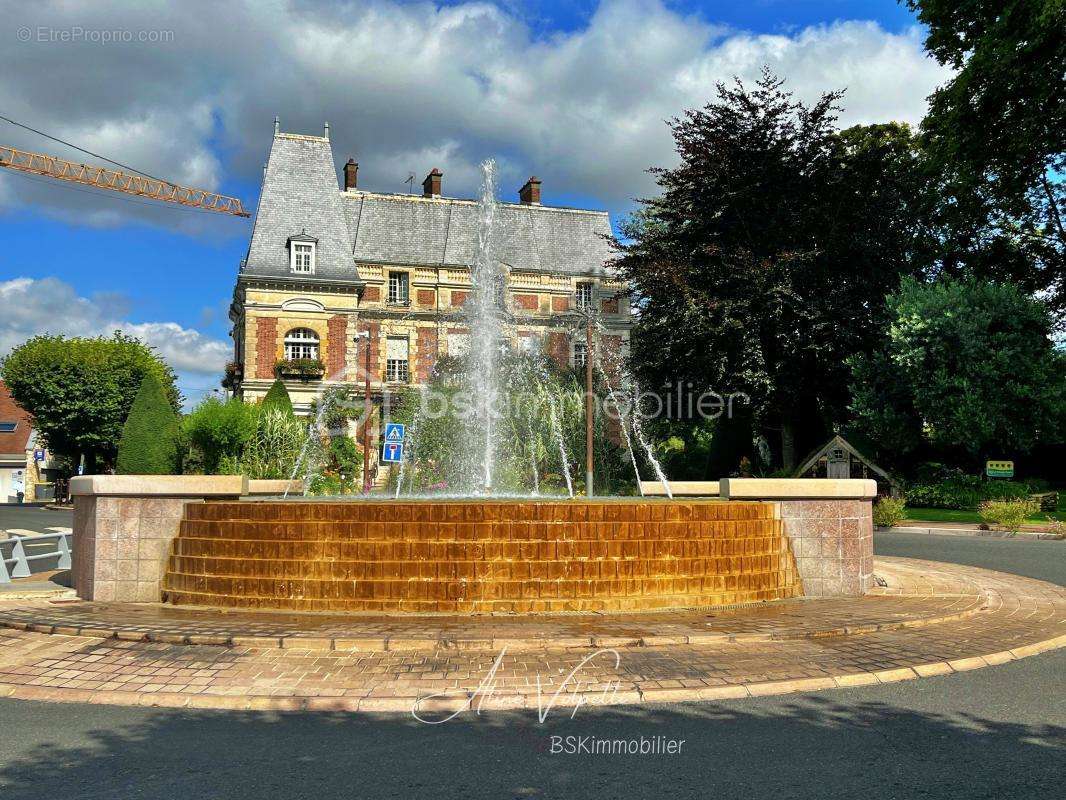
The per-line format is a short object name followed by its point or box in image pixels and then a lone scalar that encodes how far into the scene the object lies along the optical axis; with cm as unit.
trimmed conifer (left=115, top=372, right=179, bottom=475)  3688
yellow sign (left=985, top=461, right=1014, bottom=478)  2906
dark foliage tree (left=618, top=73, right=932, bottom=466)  3219
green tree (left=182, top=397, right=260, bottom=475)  3269
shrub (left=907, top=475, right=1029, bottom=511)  2844
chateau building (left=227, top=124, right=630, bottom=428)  4916
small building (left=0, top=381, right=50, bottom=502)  6159
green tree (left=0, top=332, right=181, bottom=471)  4791
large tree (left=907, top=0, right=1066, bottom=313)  2525
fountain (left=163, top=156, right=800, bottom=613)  997
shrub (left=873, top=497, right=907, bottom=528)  2509
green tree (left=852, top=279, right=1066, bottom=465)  2844
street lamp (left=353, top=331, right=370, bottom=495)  3269
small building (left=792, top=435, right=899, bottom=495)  3155
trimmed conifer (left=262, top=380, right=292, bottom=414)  3697
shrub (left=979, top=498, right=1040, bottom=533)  2277
